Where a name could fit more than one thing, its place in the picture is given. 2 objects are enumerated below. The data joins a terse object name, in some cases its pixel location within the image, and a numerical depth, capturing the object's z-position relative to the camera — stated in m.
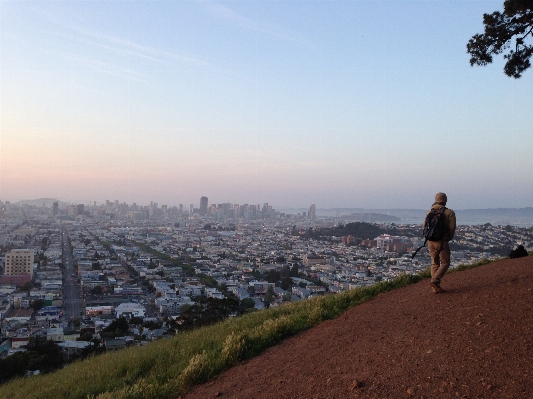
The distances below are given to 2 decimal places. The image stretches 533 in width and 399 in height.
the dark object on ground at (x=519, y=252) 8.25
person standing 5.78
